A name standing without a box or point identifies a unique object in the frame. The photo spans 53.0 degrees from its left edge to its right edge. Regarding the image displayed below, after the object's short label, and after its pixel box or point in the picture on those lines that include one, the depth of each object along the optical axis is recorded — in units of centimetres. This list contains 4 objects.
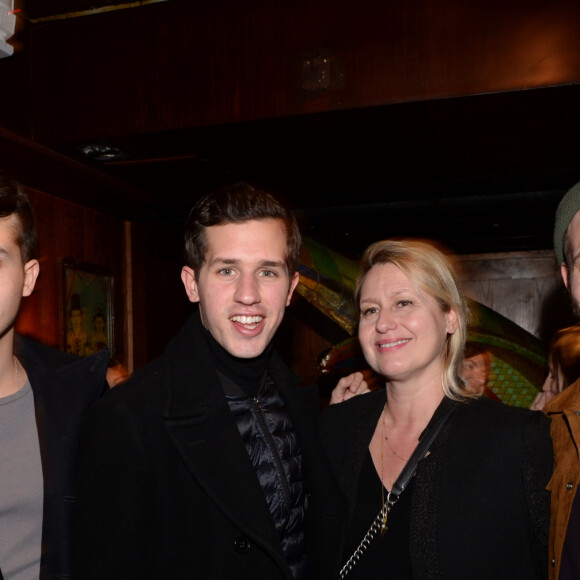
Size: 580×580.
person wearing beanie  167
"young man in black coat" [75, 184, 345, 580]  149
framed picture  396
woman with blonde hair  175
